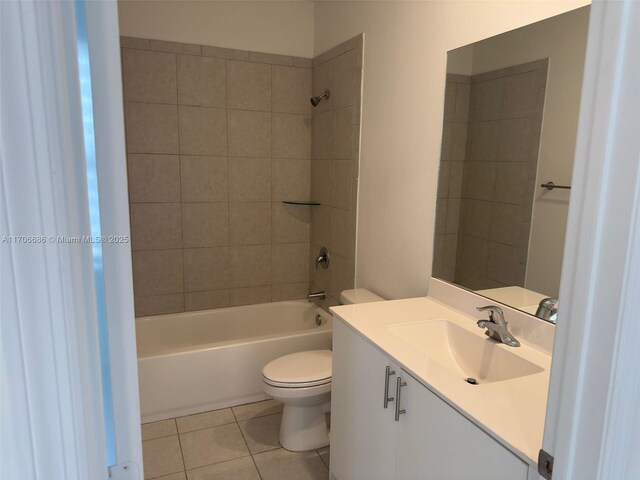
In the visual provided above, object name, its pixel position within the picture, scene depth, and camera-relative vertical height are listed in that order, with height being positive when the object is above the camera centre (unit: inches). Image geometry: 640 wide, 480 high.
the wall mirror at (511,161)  55.7 +1.9
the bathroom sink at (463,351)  56.9 -25.1
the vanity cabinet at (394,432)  41.4 -30.2
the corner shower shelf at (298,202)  126.0 -9.3
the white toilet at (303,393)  84.4 -43.0
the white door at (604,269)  23.7 -5.4
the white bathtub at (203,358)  98.6 -46.0
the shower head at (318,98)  115.0 +19.3
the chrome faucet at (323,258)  121.3 -24.4
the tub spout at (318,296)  123.9 -35.5
